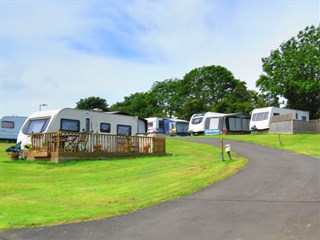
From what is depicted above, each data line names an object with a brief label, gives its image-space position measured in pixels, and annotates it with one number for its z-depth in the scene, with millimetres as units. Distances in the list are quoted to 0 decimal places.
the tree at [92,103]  78500
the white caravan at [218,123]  39531
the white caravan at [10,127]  35812
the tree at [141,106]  80125
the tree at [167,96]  78125
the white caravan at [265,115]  37312
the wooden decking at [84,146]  17969
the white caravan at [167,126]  45312
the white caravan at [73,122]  20625
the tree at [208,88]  69062
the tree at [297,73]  43281
